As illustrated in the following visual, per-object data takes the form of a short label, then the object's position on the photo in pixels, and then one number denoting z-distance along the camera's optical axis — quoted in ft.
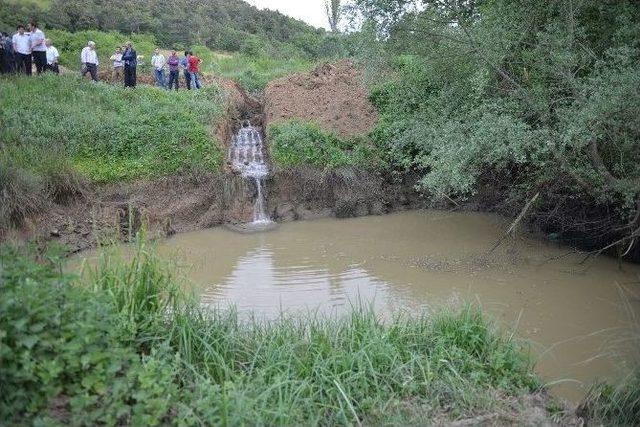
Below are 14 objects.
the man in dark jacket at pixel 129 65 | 59.00
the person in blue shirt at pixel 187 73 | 64.08
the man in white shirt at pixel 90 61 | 61.11
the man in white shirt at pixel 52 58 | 61.29
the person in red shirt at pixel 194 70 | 62.64
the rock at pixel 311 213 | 47.62
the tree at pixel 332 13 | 103.04
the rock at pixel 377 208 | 48.37
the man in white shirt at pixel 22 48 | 53.93
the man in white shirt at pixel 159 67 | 65.46
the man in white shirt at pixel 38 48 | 54.60
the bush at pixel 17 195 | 35.99
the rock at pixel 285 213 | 47.46
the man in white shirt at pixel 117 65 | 64.13
